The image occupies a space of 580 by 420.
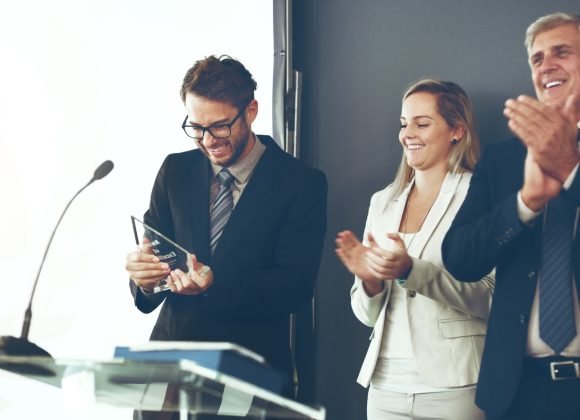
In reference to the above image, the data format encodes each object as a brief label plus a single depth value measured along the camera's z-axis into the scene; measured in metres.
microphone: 2.54
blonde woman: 2.67
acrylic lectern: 1.68
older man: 2.25
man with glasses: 2.92
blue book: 1.73
